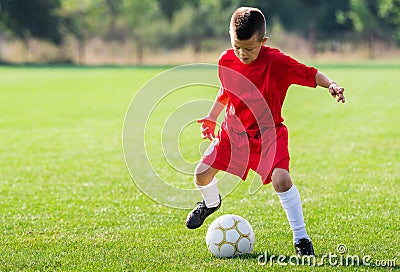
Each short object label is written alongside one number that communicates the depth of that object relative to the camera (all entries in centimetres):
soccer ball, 995
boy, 961
